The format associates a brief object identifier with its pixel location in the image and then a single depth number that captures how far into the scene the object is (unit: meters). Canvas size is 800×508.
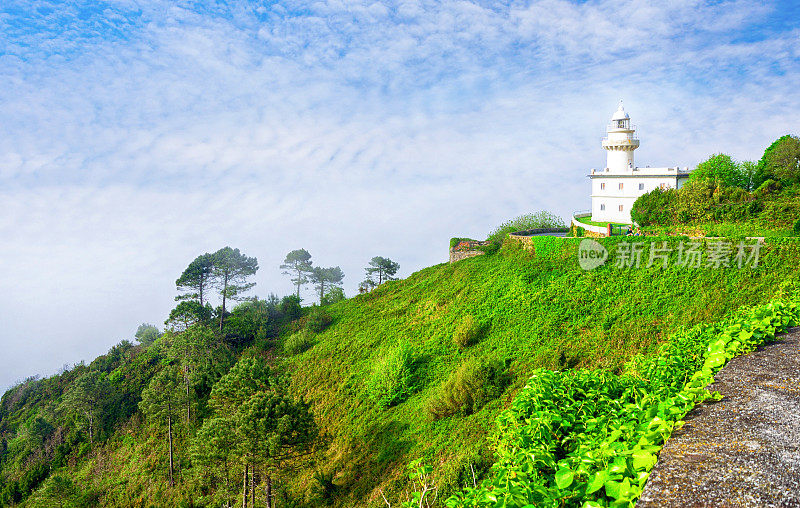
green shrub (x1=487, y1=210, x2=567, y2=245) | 47.12
